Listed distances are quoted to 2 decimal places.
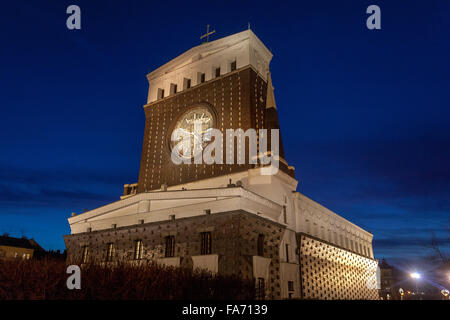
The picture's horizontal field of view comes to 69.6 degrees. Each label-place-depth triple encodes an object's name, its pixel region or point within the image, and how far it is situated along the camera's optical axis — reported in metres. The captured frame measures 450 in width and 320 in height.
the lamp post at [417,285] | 85.97
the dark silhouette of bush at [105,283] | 12.60
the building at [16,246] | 63.78
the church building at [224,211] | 24.83
